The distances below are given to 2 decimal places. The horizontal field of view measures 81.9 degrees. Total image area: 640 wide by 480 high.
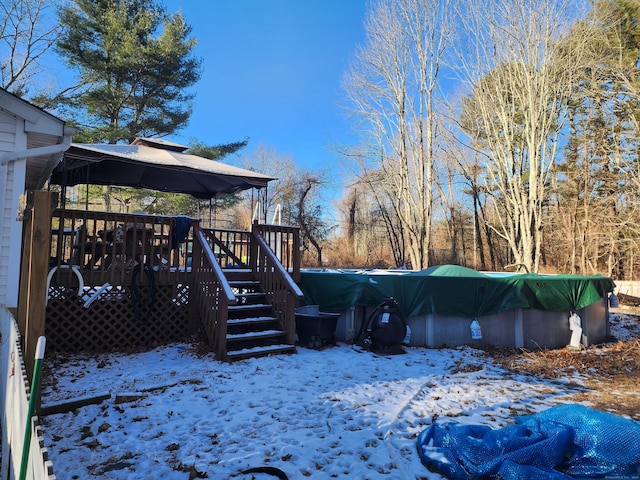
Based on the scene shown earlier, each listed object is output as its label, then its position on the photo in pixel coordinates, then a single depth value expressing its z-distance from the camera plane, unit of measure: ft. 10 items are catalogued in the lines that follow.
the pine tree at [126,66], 47.54
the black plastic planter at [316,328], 19.74
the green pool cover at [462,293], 20.97
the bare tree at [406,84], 52.06
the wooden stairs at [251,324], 17.54
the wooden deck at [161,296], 17.49
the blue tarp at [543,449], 7.64
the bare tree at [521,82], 43.83
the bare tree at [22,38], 50.14
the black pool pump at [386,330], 19.30
